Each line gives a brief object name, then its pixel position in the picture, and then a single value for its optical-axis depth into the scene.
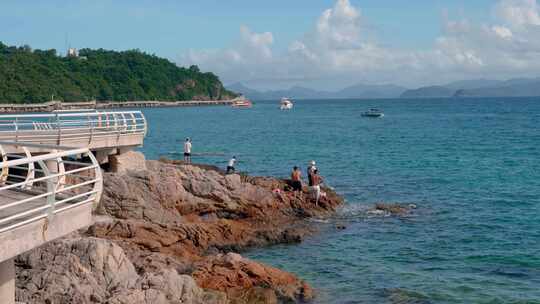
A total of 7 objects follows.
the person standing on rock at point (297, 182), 29.83
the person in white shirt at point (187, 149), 39.47
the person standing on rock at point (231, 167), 33.06
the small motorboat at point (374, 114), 121.75
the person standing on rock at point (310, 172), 29.51
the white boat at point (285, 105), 183.10
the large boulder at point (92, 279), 12.17
